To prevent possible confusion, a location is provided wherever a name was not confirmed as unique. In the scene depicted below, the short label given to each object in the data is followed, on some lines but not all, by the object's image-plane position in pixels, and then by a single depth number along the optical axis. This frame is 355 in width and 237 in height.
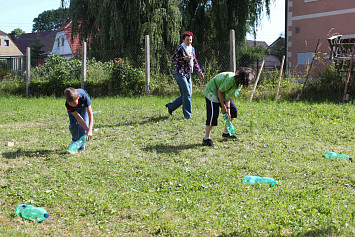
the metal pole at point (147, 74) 12.44
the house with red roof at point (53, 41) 18.17
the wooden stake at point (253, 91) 10.47
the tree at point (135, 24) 14.91
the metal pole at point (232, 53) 10.98
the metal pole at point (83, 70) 13.68
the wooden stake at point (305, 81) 10.24
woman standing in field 8.04
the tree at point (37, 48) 43.78
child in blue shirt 5.18
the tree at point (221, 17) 16.70
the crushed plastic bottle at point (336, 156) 5.33
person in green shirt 5.52
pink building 18.27
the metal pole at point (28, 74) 15.12
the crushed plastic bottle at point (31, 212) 3.54
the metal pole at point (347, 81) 9.50
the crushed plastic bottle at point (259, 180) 4.41
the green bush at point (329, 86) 9.94
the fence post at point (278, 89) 10.39
